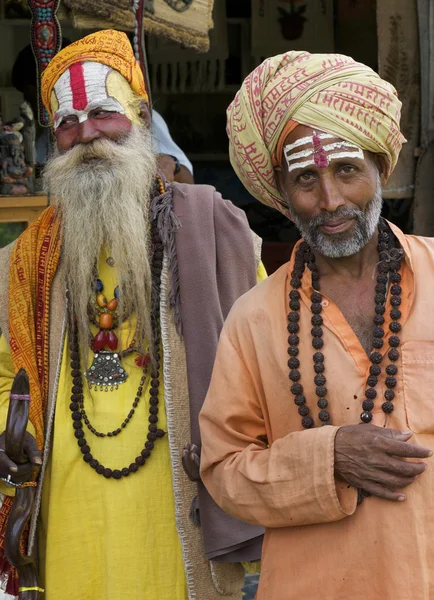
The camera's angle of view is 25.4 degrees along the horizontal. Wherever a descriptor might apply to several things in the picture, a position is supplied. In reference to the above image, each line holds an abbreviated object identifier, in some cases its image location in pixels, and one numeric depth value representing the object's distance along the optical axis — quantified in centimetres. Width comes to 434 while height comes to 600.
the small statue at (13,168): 479
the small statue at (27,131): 510
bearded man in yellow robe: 306
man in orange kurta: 207
